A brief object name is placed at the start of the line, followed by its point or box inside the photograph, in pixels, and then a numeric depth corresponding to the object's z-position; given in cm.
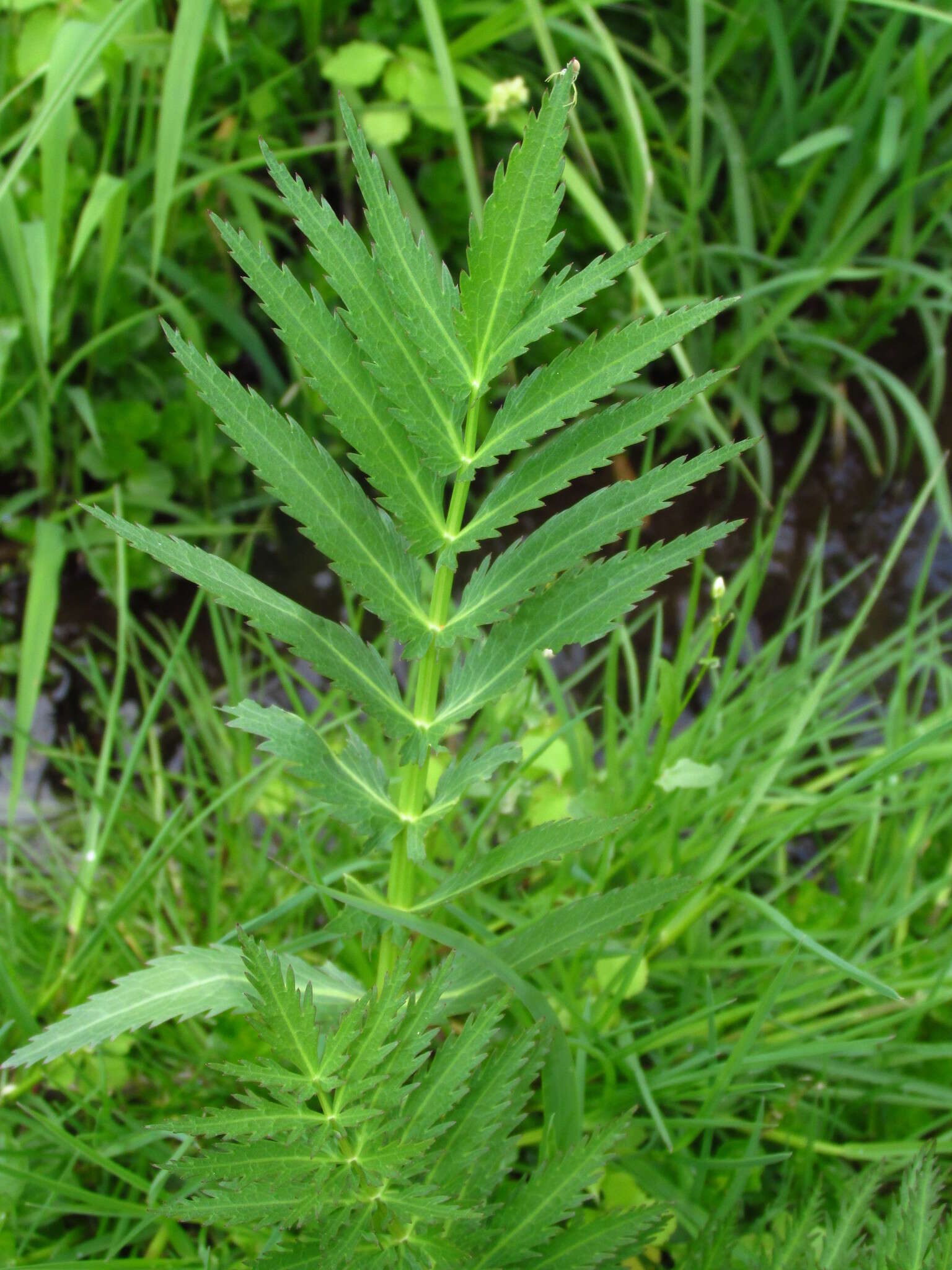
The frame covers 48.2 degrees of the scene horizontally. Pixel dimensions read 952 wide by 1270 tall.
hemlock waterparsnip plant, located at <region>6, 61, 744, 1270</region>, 68
